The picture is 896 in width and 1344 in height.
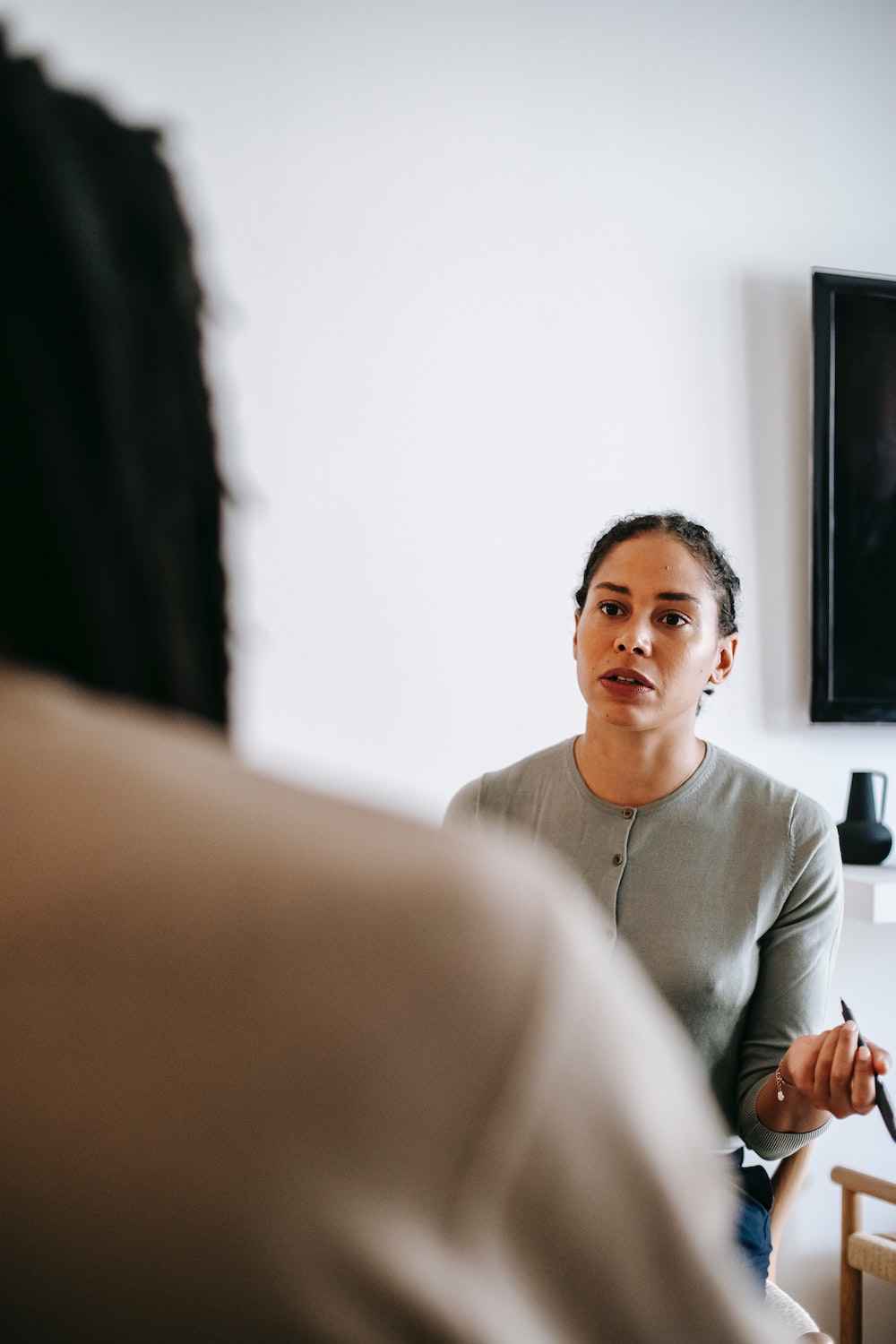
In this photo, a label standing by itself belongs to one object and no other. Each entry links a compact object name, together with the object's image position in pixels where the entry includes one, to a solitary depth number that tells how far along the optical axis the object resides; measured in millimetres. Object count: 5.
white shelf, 1976
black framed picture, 2230
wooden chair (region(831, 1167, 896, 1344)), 1968
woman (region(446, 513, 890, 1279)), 1404
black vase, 2133
